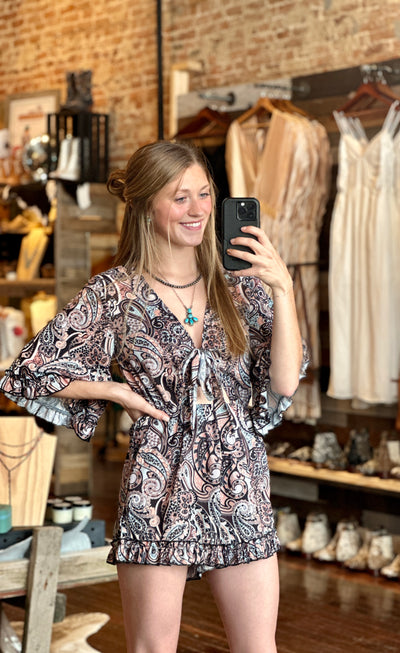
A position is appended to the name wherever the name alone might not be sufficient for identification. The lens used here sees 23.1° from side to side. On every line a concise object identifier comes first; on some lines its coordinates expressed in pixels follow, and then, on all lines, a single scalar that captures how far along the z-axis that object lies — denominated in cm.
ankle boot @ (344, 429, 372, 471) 514
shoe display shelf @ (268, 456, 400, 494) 494
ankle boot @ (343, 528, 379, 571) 500
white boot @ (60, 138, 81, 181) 696
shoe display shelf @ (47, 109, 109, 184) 700
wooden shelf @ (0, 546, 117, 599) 320
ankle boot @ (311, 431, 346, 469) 529
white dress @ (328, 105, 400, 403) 491
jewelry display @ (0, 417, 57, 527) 343
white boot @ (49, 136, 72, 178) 698
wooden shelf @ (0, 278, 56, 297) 716
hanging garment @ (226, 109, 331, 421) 533
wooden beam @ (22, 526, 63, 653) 320
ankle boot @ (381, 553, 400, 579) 484
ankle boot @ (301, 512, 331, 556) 524
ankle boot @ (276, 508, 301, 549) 543
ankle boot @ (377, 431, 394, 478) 497
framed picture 809
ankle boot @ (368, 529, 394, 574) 493
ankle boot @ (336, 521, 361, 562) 509
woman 210
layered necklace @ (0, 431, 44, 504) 348
